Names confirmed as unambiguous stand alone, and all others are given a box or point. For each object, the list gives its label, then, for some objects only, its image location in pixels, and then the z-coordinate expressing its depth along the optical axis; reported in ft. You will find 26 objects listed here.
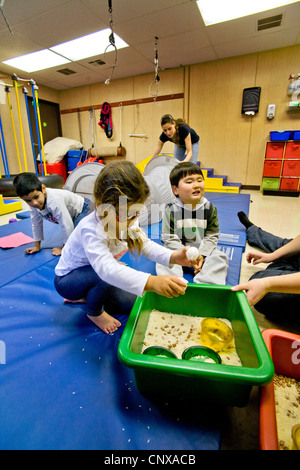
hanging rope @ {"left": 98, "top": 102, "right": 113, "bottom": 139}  16.75
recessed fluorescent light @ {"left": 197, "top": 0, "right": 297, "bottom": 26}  8.18
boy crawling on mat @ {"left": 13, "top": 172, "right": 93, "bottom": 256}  4.40
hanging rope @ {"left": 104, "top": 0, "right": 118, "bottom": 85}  6.37
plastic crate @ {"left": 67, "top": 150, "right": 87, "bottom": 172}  17.24
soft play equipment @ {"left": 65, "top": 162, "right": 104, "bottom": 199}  8.21
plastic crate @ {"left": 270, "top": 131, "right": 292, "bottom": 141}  11.46
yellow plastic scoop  2.47
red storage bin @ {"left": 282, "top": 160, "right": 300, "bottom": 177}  11.83
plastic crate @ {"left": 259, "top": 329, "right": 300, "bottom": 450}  2.16
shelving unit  11.66
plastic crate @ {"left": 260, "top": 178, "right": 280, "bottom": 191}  12.44
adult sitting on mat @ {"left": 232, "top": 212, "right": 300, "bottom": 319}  2.37
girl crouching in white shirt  2.29
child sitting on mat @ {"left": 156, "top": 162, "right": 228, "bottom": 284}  3.97
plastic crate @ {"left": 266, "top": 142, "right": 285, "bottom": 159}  11.82
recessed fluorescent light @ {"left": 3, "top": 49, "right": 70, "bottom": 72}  11.86
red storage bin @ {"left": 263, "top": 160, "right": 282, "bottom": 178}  12.10
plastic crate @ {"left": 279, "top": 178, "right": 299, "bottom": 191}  12.19
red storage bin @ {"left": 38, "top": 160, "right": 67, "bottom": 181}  16.55
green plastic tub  1.65
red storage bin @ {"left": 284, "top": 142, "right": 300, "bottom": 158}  11.53
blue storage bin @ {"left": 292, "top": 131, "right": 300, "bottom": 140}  11.21
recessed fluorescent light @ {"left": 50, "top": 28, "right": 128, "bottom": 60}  10.21
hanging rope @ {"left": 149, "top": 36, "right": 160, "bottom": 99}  10.24
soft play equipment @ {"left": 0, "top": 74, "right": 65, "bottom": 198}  10.41
